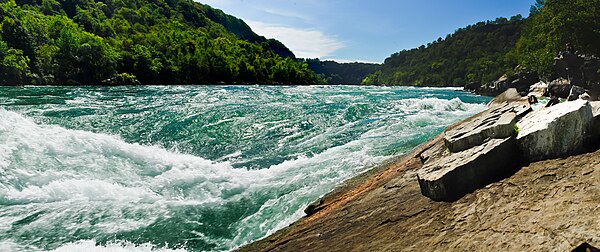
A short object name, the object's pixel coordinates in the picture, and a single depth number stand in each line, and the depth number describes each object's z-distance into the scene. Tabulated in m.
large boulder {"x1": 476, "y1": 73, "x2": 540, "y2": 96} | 54.91
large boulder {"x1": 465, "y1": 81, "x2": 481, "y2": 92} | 75.96
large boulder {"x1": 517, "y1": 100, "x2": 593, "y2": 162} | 5.01
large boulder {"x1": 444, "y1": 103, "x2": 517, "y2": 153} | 5.63
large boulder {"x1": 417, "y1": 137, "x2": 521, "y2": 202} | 5.09
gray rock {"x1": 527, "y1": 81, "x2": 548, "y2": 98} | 38.00
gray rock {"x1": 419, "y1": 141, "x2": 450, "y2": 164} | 7.11
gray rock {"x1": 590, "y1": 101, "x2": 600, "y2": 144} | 5.07
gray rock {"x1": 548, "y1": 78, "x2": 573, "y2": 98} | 32.72
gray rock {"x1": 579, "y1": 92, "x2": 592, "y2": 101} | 19.62
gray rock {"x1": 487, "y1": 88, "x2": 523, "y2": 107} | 22.09
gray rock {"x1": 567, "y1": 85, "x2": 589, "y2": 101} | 20.39
